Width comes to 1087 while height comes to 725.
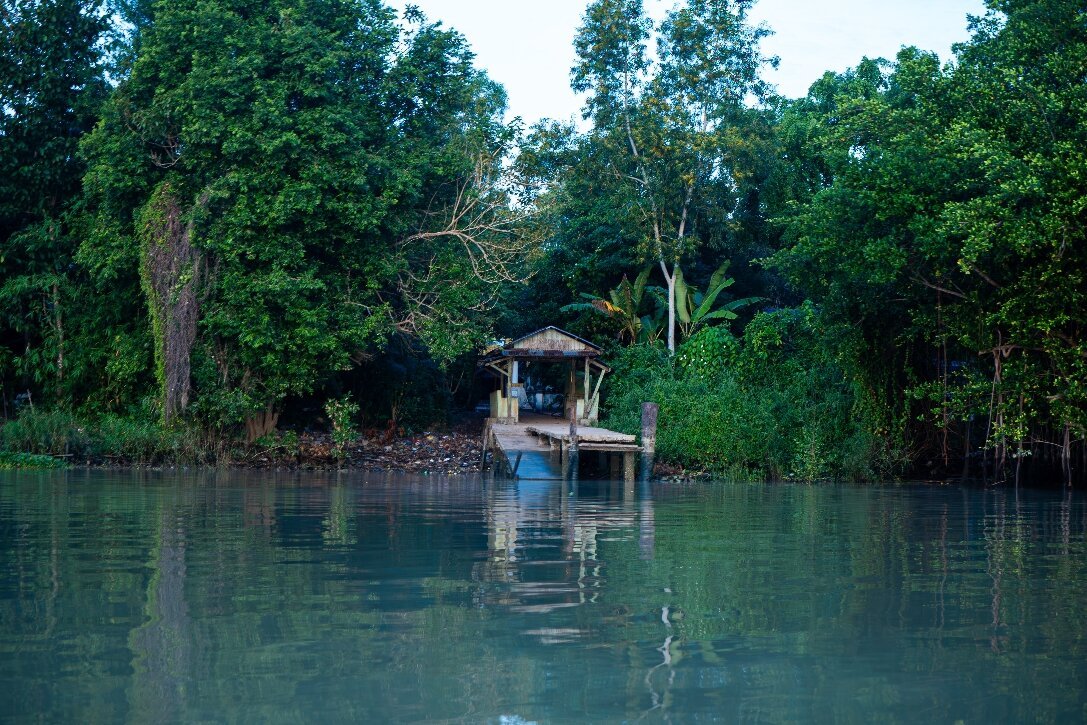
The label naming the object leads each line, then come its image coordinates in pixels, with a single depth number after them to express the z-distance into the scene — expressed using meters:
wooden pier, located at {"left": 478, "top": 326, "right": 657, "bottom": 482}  24.83
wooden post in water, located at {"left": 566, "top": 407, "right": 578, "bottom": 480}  24.52
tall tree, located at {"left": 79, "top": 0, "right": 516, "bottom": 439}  25.83
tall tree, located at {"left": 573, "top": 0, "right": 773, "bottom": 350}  34.44
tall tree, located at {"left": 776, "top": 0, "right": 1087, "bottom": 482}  19.38
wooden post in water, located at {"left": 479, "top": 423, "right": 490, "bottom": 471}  29.34
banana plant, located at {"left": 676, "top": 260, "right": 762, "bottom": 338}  35.03
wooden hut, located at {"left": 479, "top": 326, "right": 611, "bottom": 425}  32.78
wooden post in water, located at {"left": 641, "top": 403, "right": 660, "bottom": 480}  25.70
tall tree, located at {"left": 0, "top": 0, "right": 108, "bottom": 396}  28.62
